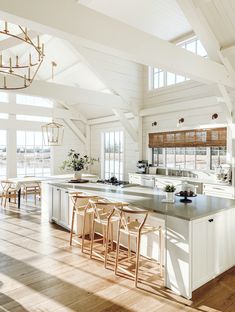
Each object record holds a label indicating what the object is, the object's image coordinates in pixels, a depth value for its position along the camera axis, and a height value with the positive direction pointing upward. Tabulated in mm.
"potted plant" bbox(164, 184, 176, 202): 3316 -482
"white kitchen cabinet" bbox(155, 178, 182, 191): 6017 -639
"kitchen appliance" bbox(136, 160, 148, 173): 7164 -308
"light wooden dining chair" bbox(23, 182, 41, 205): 7064 -1024
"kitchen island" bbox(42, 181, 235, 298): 2691 -938
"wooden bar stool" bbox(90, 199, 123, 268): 3322 -886
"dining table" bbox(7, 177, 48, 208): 6586 -723
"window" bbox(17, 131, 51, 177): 8930 -24
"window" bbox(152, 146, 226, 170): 5816 -38
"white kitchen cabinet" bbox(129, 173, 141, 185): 7045 -645
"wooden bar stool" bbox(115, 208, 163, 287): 2902 -913
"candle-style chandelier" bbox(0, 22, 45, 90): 2725 +1521
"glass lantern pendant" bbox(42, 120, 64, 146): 9535 +789
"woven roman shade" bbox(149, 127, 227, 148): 5621 +443
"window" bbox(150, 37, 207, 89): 6004 +2237
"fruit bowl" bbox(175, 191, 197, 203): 3371 -531
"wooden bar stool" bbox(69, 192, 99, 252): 3870 -879
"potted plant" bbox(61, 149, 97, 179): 5379 -178
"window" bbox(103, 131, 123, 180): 8586 +35
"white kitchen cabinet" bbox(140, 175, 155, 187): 6626 -669
